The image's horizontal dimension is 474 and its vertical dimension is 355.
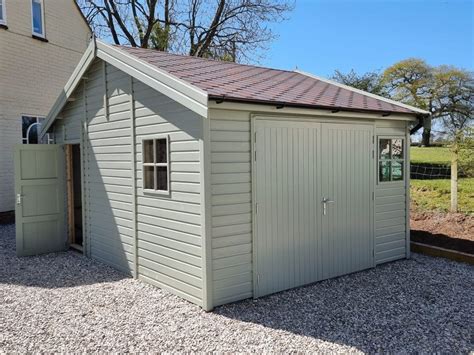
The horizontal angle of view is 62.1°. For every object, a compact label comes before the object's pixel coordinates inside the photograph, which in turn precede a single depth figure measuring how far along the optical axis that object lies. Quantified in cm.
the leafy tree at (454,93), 2066
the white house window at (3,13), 1073
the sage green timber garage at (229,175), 484
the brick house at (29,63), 1078
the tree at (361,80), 1881
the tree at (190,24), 1897
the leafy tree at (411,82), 2353
